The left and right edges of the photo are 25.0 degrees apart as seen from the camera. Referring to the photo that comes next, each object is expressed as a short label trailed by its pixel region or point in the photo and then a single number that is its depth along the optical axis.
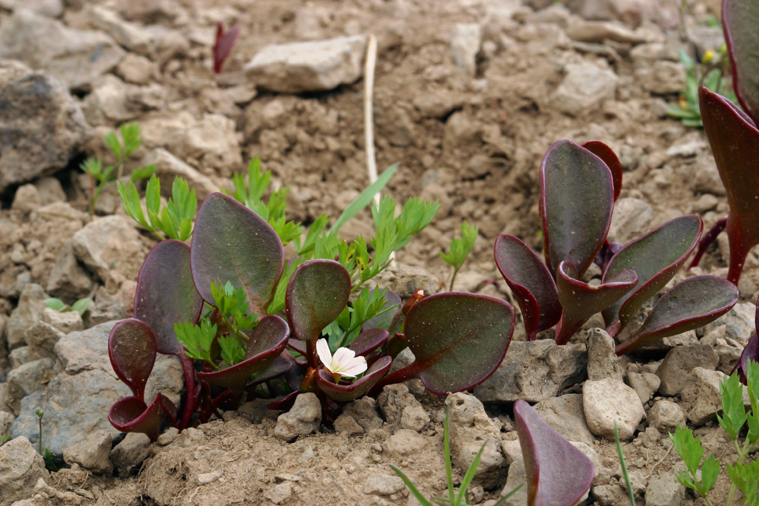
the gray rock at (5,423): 0.53
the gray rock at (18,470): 0.50
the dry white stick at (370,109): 0.68
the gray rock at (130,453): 0.51
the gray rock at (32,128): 0.64
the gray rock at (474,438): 0.49
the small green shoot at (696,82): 0.66
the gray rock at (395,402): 0.51
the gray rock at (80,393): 0.52
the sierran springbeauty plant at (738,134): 0.51
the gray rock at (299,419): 0.51
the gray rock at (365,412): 0.51
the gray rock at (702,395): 0.50
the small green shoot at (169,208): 0.53
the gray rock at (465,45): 0.73
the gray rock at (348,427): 0.51
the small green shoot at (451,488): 0.46
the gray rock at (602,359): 0.52
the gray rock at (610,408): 0.50
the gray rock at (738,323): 0.53
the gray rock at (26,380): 0.54
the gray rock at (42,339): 0.55
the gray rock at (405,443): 0.50
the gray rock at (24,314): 0.58
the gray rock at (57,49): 0.70
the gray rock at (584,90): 0.68
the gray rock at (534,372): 0.52
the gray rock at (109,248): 0.59
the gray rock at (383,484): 0.49
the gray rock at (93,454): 0.51
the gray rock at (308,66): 0.70
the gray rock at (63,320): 0.56
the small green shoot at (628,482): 0.48
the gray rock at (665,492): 0.48
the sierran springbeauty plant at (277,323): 0.50
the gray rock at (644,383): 0.52
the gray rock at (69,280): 0.59
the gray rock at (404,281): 0.55
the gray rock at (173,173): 0.64
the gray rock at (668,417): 0.50
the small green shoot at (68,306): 0.58
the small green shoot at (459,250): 0.56
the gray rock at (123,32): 0.75
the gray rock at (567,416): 0.50
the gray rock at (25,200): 0.63
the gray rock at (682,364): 0.52
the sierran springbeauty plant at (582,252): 0.52
